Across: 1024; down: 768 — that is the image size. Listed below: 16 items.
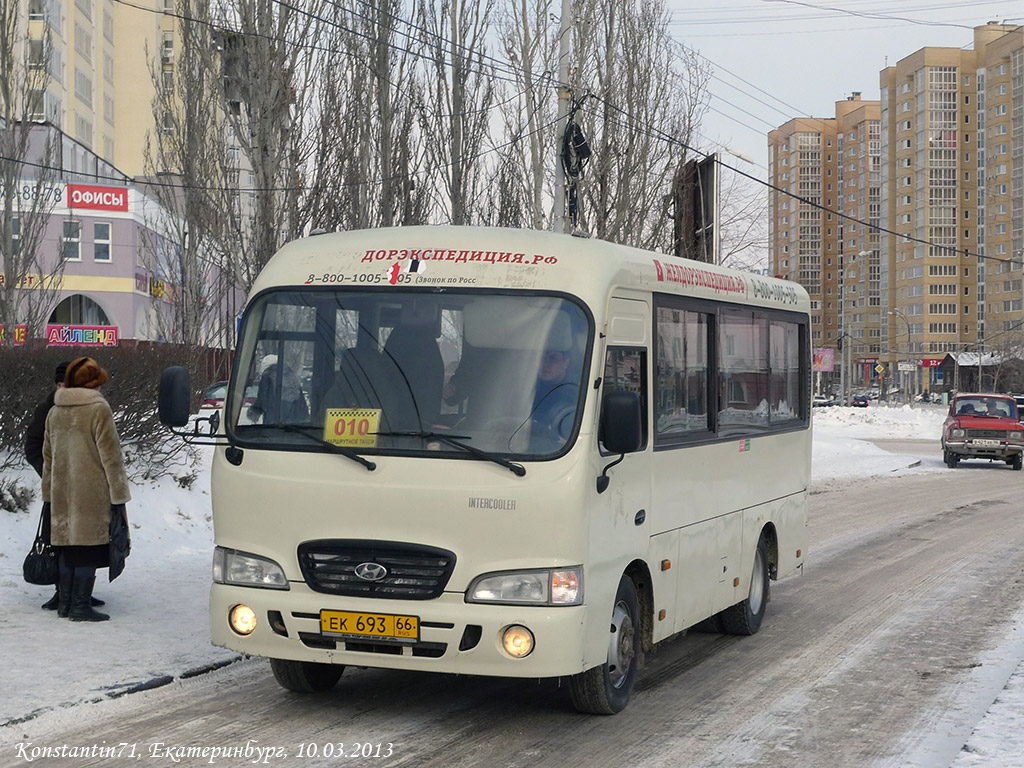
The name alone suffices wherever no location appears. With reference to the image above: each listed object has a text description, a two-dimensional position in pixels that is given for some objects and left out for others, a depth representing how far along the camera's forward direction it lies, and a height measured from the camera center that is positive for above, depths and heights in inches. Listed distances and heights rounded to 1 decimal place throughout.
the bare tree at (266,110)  1053.2 +210.7
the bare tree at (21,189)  1354.6 +206.3
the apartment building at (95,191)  1988.2 +293.9
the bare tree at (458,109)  1200.2 +238.7
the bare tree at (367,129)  1088.8 +207.0
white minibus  263.1 -16.2
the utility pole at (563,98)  884.6 +183.4
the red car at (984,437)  1355.8 -58.0
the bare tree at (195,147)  1096.8 +207.8
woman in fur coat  371.9 -26.2
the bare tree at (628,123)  1248.2 +239.5
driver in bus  268.8 -3.8
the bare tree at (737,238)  1553.9 +160.6
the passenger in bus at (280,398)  284.4 -3.3
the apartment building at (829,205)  6678.2 +881.4
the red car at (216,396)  1024.2 -10.9
